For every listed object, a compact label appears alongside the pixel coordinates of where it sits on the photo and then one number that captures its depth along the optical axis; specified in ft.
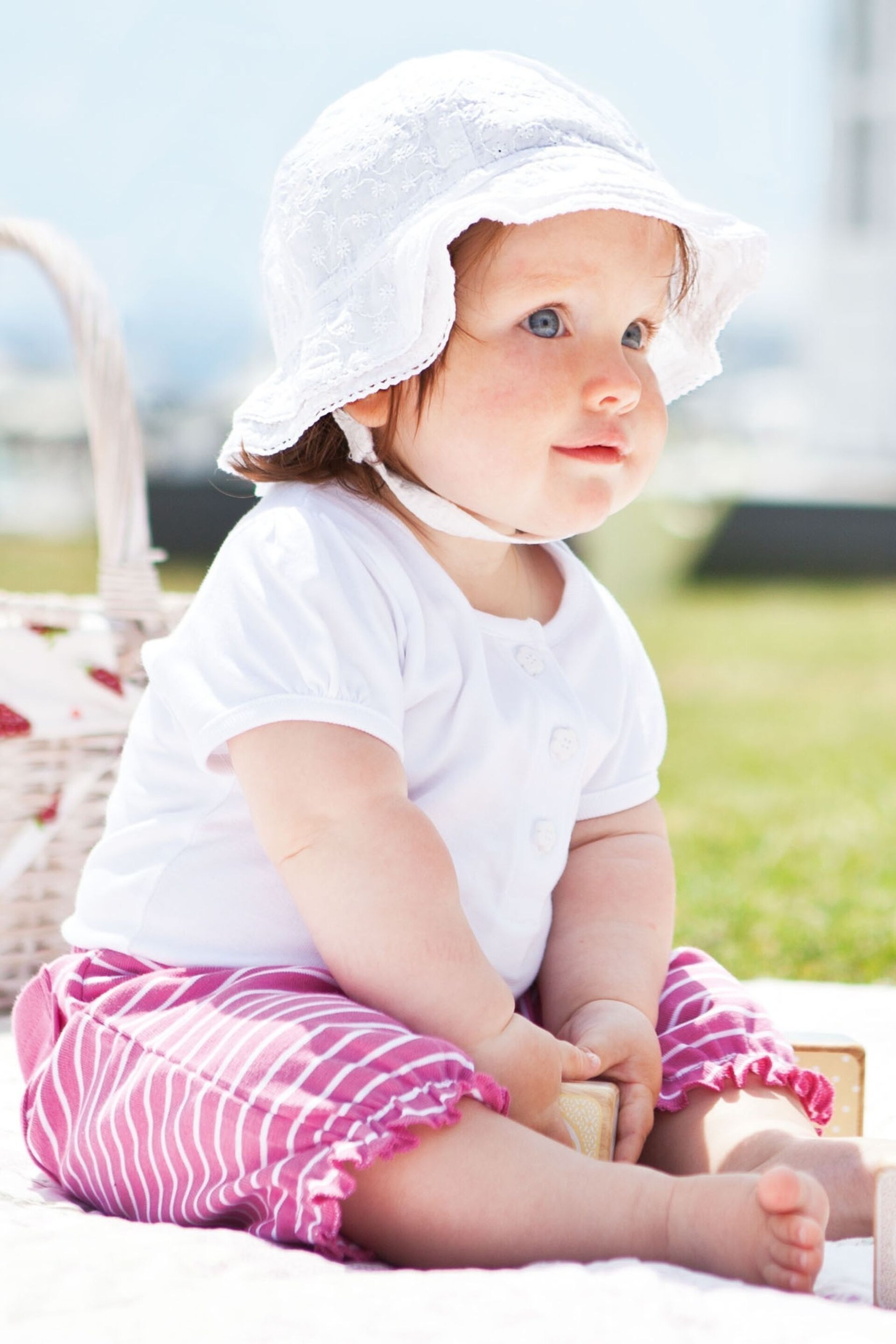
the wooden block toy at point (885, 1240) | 4.56
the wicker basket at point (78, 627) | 6.10
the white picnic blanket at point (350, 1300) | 4.38
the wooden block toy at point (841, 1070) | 5.26
